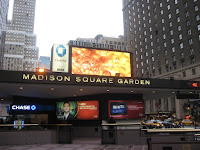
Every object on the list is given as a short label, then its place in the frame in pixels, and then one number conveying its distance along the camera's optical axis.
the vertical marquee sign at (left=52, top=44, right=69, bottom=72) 24.08
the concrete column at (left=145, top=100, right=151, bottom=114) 92.48
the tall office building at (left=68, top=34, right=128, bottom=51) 146.00
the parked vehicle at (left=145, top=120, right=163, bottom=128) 35.41
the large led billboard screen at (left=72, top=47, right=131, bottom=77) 24.59
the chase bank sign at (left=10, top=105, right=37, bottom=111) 22.30
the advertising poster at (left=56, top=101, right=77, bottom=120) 22.42
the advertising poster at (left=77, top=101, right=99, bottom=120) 21.81
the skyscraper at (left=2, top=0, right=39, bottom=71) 168.00
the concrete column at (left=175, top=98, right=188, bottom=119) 66.50
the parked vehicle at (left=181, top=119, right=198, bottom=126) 43.62
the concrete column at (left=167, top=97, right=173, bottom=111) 77.06
